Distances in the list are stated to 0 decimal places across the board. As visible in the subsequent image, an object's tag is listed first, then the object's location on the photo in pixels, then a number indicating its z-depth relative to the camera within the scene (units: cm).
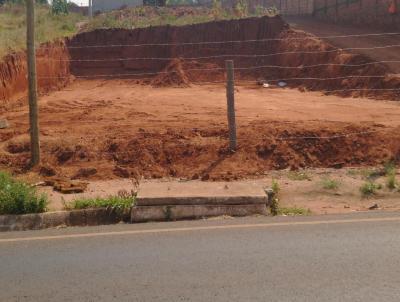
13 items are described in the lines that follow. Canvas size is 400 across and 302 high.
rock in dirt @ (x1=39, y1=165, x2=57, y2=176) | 928
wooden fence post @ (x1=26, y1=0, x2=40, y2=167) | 928
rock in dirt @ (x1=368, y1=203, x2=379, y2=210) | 702
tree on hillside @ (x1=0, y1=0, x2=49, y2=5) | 4839
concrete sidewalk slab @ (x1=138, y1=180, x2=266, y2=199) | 706
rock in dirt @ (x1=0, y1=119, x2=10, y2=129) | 1262
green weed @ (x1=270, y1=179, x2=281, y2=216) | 699
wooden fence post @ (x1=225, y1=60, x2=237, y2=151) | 930
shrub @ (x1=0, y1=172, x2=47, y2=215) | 680
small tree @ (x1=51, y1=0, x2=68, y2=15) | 3599
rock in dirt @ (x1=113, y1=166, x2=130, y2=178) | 920
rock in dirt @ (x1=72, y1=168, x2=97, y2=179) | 924
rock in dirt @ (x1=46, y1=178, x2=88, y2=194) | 817
